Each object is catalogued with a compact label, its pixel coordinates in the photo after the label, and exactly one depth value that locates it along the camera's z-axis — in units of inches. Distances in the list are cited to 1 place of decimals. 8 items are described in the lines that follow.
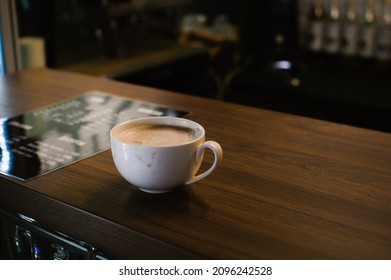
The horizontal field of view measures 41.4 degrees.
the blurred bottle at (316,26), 113.9
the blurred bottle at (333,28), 111.8
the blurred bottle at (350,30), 109.7
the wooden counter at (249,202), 29.2
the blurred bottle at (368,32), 107.4
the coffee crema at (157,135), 34.2
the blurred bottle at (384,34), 105.5
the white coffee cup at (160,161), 32.2
